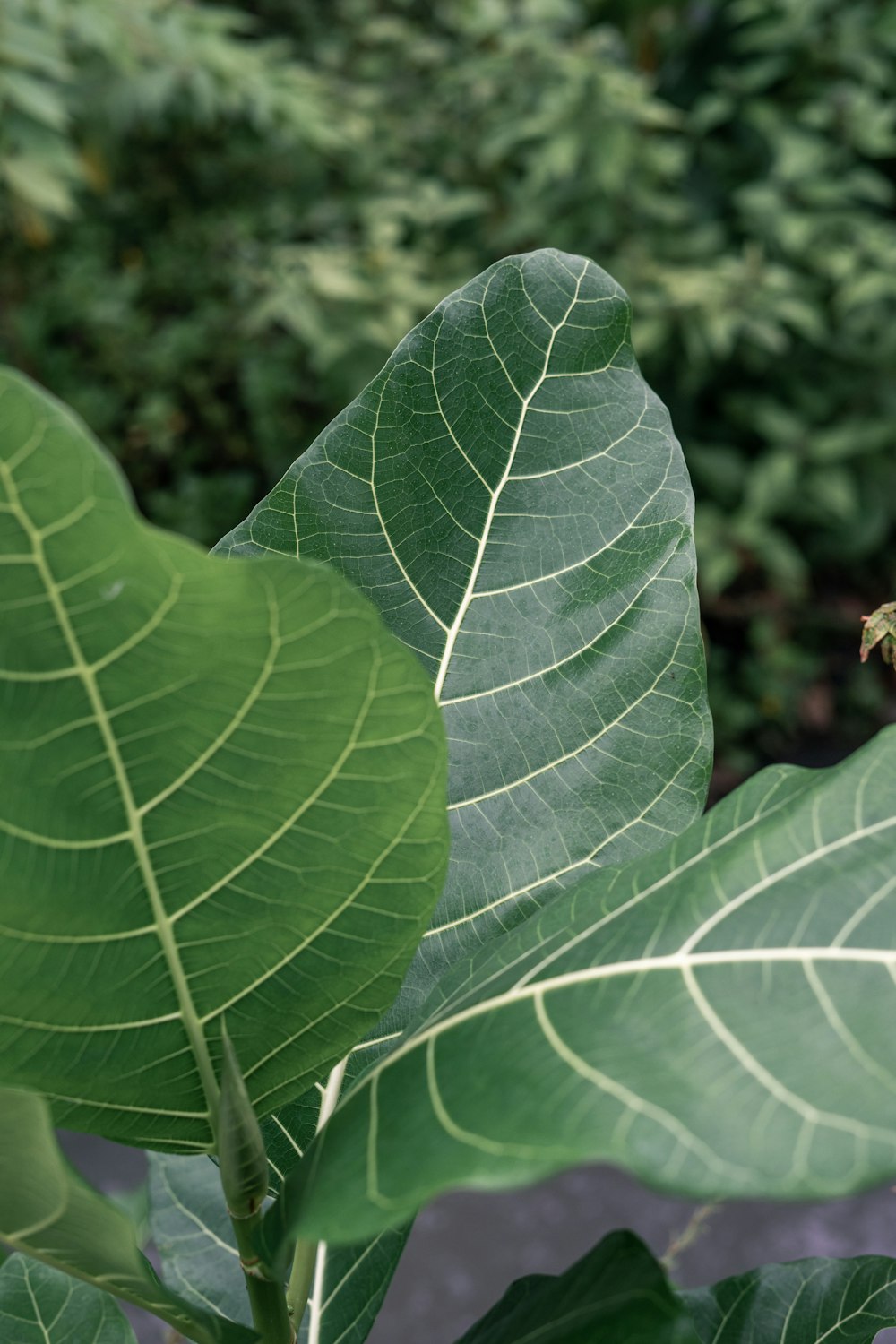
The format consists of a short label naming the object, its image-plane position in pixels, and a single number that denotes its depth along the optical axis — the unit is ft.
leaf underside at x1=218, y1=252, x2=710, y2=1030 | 1.44
